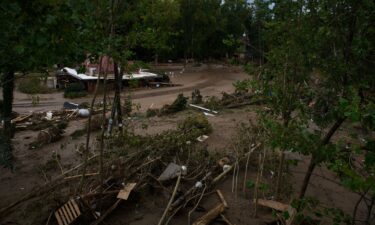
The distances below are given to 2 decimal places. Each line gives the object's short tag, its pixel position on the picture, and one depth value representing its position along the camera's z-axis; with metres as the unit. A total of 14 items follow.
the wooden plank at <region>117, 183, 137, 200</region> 6.39
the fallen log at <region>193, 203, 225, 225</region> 6.08
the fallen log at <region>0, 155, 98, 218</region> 6.81
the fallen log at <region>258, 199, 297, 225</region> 6.16
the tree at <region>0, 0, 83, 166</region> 2.76
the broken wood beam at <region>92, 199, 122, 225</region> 6.09
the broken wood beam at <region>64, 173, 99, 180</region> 7.02
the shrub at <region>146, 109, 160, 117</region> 15.65
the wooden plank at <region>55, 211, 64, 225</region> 6.00
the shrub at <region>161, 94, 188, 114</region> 16.17
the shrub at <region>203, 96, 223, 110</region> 17.03
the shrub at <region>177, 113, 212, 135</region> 10.55
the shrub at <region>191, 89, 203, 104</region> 18.77
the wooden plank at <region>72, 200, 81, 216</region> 5.95
